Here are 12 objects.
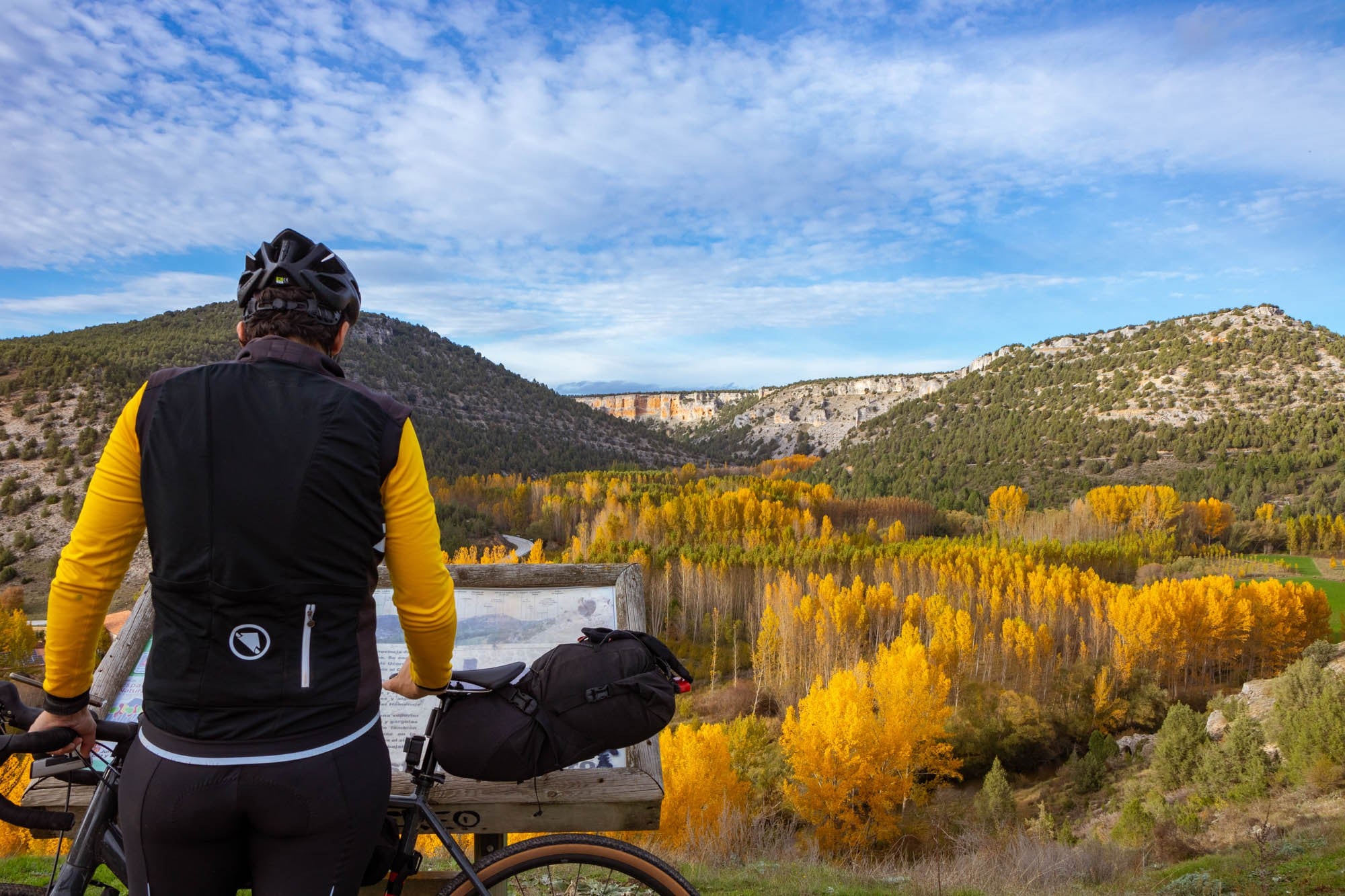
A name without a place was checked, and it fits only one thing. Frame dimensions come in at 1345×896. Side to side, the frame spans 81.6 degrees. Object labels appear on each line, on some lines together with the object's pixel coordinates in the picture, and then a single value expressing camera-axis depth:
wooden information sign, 3.46
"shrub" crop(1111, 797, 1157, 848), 24.93
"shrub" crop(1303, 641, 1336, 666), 39.62
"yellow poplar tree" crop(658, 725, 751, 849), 25.12
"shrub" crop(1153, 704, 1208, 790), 30.48
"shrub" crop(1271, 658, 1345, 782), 26.92
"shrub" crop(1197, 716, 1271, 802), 27.61
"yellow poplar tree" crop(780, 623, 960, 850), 30.09
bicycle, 2.63
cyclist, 1.98
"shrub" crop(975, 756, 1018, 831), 29.33
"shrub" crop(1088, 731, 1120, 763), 35.59
